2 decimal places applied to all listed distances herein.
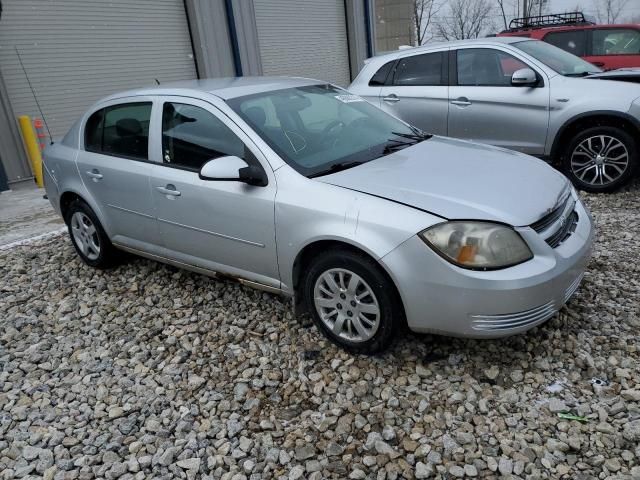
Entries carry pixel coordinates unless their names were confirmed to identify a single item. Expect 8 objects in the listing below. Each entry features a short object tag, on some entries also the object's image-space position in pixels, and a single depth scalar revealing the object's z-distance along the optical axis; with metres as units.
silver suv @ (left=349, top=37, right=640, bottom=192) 5.42
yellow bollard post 7.65
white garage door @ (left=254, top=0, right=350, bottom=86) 11.39
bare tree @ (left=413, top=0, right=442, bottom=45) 34.31
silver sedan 2.71
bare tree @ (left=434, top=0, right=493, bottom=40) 37.41
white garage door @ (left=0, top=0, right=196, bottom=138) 7.71
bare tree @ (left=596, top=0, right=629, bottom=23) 51.16
